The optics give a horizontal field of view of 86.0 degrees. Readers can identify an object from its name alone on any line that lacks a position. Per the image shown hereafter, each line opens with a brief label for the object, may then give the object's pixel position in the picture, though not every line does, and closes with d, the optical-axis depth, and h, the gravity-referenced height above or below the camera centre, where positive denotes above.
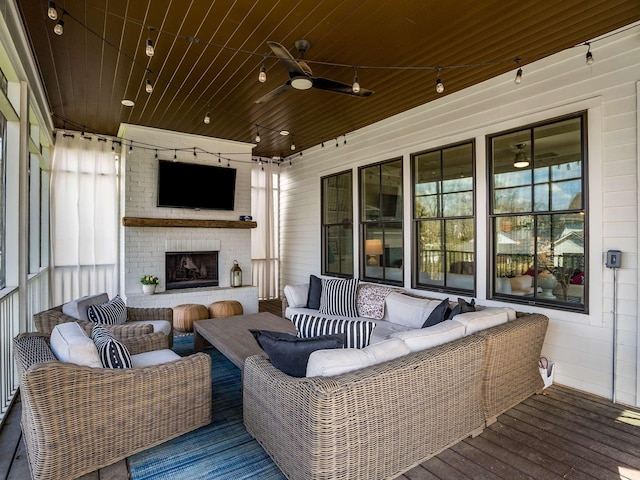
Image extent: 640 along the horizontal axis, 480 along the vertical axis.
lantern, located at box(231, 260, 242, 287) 6.66 -0.68
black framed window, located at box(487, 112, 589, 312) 3.40 +0.30
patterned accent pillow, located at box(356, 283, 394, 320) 4.41 -0.78
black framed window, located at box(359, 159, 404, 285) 5.30 +0.31
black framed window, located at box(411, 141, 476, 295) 4.34 +0.31
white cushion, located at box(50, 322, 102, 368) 2.14 -0.69
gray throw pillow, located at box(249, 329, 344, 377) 2.13 -0.67
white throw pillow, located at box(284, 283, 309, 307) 5.23 -0.83
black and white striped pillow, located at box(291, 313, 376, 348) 2.35 -0.62
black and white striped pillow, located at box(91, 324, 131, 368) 2.30 -0.77
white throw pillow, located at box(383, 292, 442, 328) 3.81 -0.79
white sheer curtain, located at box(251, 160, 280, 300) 7.87 +0.23
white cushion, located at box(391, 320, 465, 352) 2.38 -0.68
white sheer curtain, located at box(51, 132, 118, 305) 5.80 +0.39
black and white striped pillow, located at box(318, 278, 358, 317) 4.70 -0.81
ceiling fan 2.68 +1.44
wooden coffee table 3.15 -1.01
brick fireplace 5.83 +0.11
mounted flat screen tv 6.05 +1.02
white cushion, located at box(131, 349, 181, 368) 2.77 -0.98
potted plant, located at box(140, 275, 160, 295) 5.78 -0.73
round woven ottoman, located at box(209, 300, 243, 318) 5.81 -1.16
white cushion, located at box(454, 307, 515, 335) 2.76 -0.65
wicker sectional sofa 1.81 -1.02
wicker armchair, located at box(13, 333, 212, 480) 1.94 -1.05
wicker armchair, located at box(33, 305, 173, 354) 3.09 -0.87
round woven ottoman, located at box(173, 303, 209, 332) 5.36 -1.18
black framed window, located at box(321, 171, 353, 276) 6.26 +0.32
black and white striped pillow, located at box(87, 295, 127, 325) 3.45 -0.75
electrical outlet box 3.04 -0.15
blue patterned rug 2.15 -1.46
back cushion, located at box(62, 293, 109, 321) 3.32 -0.67
